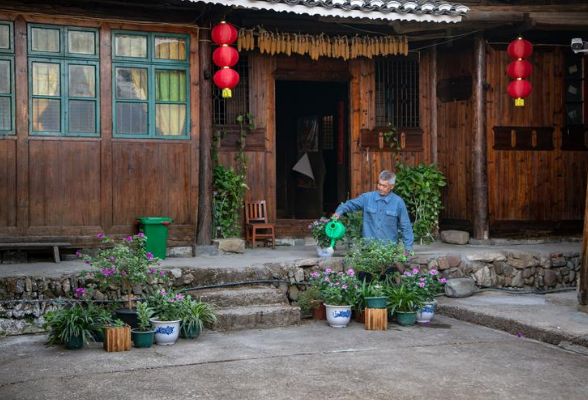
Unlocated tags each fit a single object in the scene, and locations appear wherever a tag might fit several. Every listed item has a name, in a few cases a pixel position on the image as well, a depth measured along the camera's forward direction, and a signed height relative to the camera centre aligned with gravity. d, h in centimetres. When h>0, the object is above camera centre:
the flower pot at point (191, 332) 870 -144
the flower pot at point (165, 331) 838 -138
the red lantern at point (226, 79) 1180 +202
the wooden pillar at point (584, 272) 952 -86
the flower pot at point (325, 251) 1142 -68
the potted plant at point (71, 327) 814 -130
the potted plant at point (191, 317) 870 -128
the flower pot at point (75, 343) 812 -146
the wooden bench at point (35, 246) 1072 -53
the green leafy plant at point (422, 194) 1391 +22
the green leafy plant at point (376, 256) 991 -67
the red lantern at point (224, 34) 1176 +273
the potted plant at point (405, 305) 967 -128
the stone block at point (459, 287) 1135 -125
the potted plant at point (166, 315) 838 -123
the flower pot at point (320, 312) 1018 -144
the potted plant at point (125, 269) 859 -70
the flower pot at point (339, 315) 948 -138
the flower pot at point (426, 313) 980 -140
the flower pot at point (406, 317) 966 -143
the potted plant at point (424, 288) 979 -108
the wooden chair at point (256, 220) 1341 -24
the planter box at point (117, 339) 805 -140
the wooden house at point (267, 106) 1135 +177
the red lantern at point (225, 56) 1179 +238
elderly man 1055 -9
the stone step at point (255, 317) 936 -140
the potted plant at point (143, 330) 829 -136
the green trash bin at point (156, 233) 1141 -38
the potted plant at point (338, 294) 951 -113
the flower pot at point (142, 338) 828 -144
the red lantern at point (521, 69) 1314 +238
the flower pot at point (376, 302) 948 -121
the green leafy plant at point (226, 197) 1293 +18
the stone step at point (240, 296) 986 -118
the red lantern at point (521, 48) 1312 +274
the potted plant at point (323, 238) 1144 -48
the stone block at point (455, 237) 1384 -58
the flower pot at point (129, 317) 851 -124
